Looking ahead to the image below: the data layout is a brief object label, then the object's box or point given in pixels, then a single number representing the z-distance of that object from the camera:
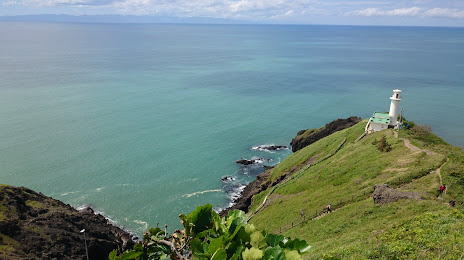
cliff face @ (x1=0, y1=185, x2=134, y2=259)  40.25
